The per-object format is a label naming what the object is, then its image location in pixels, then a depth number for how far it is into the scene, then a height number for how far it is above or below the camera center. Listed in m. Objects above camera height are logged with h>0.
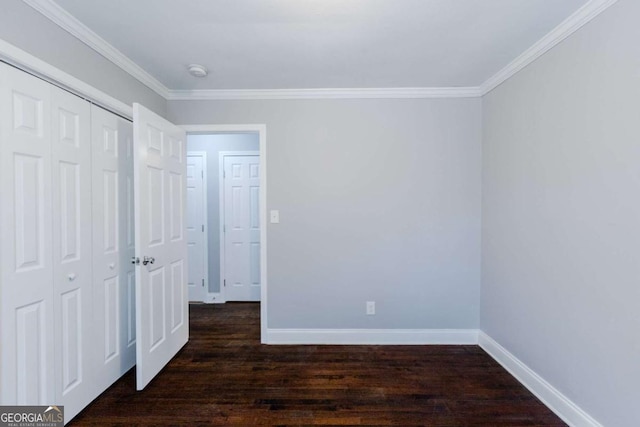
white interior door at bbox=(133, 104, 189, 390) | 2.03 -0.27
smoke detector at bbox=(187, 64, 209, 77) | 2.25 +1.09
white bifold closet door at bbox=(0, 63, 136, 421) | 1.39 -0.22
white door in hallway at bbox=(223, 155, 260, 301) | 4.01 -0.29
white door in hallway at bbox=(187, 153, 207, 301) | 4.01 -0.36
